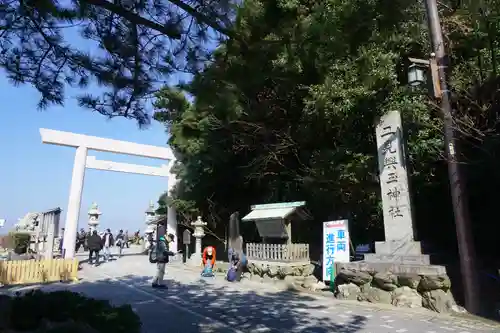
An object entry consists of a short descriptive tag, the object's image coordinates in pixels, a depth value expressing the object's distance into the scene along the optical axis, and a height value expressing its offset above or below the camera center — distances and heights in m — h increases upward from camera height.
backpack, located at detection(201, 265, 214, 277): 13.09 -0.73
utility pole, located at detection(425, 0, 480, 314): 6.85 +1.17
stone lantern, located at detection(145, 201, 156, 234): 24.80 +1.98
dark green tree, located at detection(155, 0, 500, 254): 4.86 +2.71
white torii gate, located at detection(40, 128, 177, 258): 18.00 +4.42
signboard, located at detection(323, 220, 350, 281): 9.64 +0.14
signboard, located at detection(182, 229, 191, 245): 17.22 +0.50
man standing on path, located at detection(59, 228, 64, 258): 21.34 +0.32
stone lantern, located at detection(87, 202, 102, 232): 23.33 +1.84
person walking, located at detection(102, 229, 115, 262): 18.23 +0.29
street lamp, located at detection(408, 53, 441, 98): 7.41 +3.28
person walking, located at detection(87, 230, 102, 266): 16.47 +0.18
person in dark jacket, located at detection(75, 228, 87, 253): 23.92 +0.49
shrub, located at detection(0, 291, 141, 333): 4.67 -0.83
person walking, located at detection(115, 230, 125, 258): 22.25 +0.51
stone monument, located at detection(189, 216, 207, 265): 16.58 +0.53
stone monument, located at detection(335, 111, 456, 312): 7.37 -0.25
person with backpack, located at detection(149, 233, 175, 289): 10.21 -0.18
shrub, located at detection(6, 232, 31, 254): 17.77 +0.32
